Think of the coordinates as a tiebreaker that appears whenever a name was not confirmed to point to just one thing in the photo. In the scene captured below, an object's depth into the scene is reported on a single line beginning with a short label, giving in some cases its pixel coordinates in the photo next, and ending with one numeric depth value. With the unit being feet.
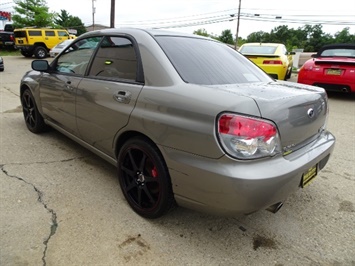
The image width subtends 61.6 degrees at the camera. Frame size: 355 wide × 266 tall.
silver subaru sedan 5.93
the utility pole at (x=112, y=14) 62.21
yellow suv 64.39
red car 22.95
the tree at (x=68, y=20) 230.48
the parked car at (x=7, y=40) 81.00
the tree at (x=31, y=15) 101.35
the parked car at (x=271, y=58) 27.96
